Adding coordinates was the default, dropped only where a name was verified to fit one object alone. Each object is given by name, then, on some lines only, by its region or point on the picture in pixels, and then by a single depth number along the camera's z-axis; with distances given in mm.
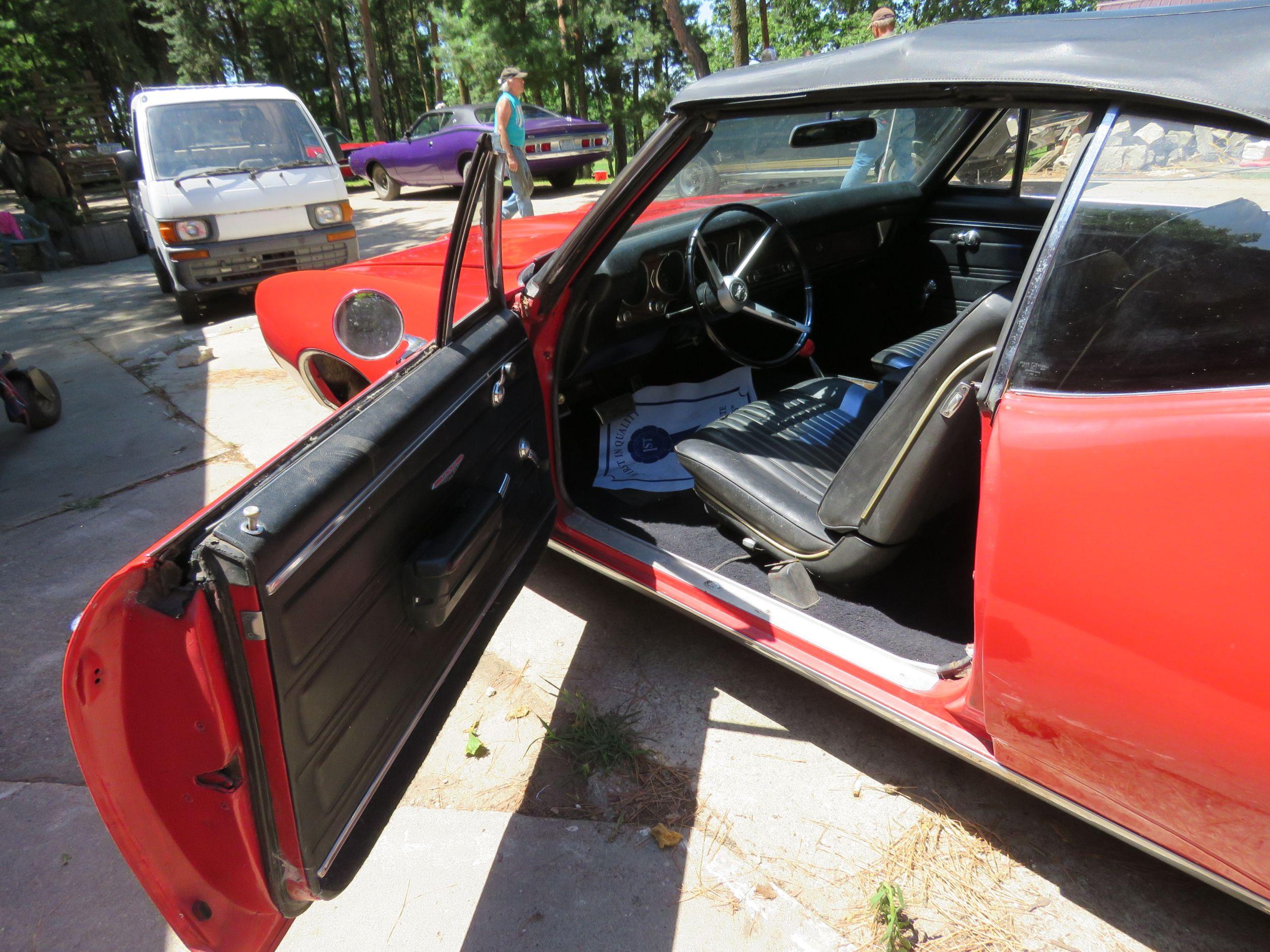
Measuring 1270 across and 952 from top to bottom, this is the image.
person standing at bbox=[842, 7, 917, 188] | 3062
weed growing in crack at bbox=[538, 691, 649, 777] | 2043
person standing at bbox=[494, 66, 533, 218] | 7469
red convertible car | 1087
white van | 6102
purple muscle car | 11648
